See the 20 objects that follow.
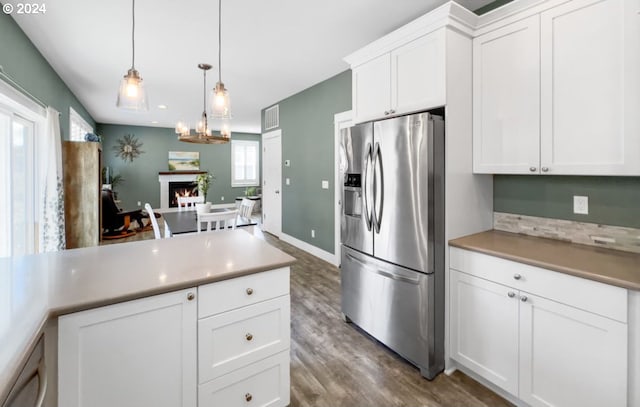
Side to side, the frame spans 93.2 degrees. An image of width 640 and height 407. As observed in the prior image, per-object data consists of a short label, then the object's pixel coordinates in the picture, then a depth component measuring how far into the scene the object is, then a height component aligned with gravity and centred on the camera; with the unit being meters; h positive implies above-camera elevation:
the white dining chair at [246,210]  4.00 -0.14
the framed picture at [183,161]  9.16 +1.20
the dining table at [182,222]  3.11 -0.27
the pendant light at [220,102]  2.42 +0.79
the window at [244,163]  10.29 +1.26
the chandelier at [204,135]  3.94 +0.87
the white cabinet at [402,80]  2.04 +0.90
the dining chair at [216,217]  3.21 -0.19
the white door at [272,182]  5.89 +0.35
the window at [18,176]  2.84 +0.25
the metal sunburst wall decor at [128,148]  8.49 +1.47
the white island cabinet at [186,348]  1.13 -0.64
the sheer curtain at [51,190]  3.46 +0.11
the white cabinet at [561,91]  1.58 +0.64
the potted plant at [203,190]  3.49 +0.14
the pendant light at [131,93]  1.86 +0.66
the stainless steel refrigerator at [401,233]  1.96 -0.24
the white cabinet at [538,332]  1.38 -0.71
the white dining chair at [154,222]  3.68 -0.29
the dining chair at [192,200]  5.17 -0.01
